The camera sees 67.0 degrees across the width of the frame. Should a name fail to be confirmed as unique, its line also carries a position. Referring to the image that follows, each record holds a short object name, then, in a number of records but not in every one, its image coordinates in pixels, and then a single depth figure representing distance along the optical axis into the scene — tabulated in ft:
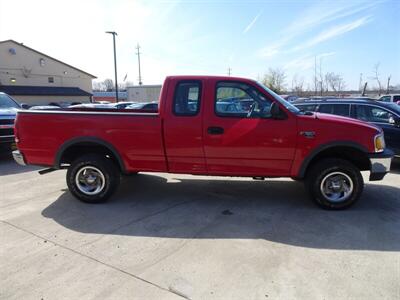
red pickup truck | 14.60
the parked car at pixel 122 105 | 65.10
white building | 109.67
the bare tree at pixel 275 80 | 207.21
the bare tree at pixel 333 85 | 189.90
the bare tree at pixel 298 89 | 200.79
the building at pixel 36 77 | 123.03
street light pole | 109.65
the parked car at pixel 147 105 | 56.61
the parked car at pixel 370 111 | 22.98
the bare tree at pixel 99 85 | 422.49
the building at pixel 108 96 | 209.15
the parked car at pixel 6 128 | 27.45
